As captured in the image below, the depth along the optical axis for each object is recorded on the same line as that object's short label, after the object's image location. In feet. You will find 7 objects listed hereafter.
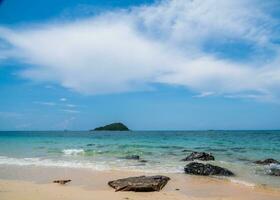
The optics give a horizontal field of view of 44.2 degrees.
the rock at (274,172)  46.70
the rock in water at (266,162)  59.72
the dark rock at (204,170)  46.50
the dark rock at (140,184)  32.50
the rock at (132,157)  68.16
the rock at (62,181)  37.56
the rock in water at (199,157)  65.36
